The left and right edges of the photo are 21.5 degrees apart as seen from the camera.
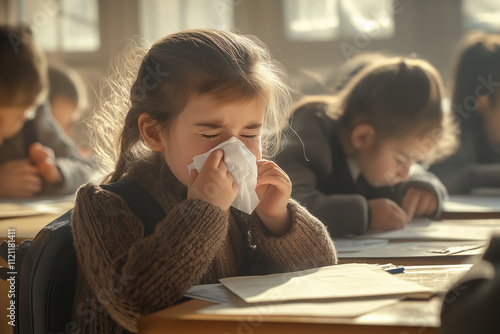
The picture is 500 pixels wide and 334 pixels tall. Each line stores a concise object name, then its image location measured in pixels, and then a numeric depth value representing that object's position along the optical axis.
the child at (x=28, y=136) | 2.41
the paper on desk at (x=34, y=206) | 1.96
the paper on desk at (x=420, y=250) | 1.63
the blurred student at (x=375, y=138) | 2.05
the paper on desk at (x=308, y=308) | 1.29
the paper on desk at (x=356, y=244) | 1.71
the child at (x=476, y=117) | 2.59
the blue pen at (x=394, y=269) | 1.47
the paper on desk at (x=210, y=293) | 1.36
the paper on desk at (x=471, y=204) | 2.10
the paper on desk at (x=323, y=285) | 1.34
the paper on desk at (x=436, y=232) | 1.79
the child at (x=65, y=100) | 3.89
